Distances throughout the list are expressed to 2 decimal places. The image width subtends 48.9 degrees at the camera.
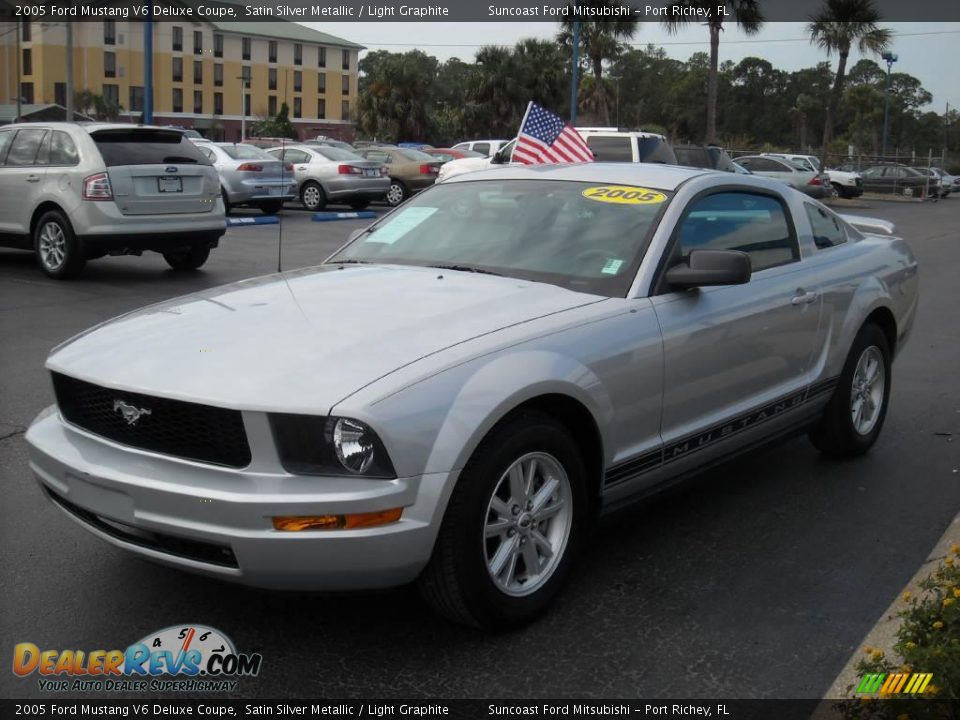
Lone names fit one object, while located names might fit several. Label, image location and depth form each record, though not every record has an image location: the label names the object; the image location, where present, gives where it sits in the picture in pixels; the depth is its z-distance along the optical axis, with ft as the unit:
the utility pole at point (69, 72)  117.60
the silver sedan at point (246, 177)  69.36
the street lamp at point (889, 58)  177.09
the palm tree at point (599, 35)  152.25
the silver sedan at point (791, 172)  105.91
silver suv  36.76
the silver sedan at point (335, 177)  76.48
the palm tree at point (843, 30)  153.58
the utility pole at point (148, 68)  83.11
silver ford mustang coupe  10.19
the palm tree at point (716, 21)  137.28
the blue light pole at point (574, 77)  107.90
